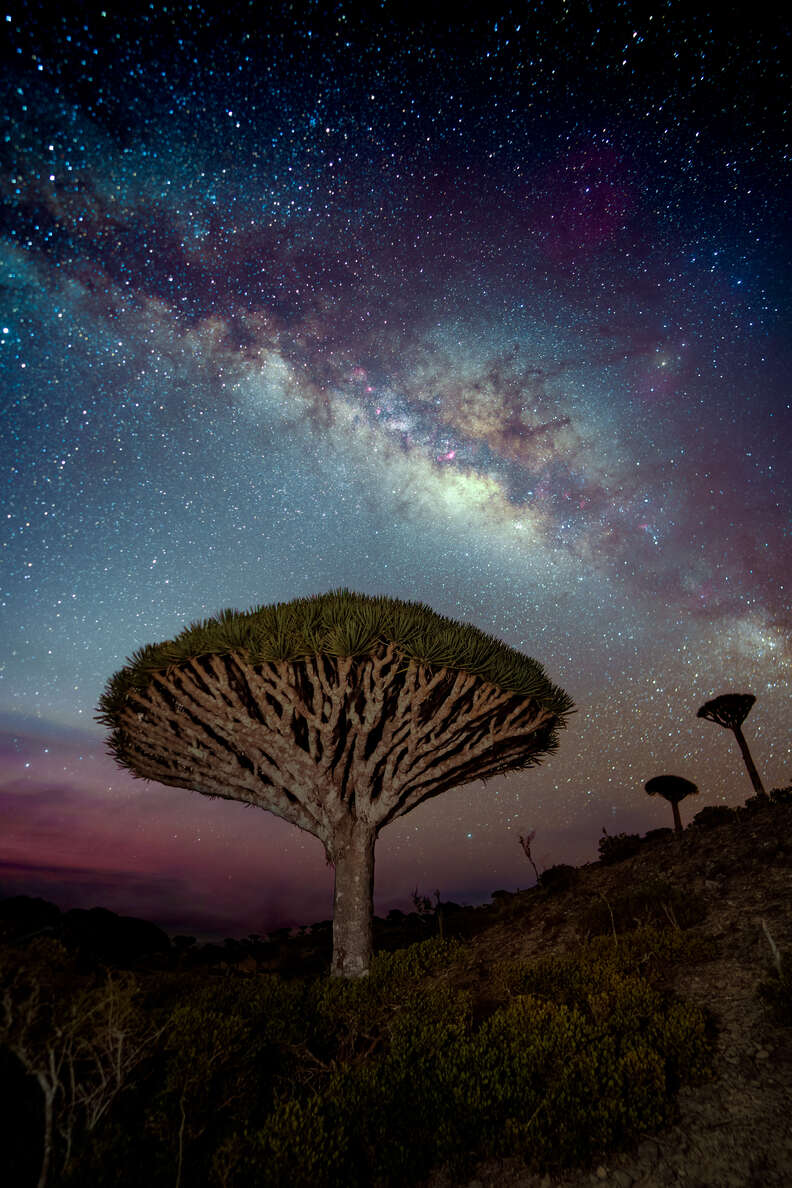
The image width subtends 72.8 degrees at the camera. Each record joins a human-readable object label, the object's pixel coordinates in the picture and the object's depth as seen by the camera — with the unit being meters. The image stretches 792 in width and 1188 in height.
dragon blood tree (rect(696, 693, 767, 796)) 21.89
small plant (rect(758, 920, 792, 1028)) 5.99
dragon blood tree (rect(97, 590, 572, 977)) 9.65
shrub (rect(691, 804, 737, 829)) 15.50
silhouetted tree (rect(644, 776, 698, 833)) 24.39
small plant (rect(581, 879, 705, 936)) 9.48
